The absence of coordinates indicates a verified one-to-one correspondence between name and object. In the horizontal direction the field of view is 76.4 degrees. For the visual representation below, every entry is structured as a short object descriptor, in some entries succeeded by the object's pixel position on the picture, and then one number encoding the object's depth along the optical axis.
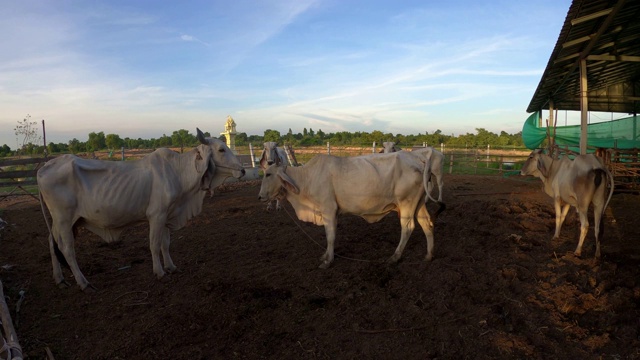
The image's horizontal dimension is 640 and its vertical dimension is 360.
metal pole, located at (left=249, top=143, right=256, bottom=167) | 18.06
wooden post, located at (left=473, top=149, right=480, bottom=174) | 18.83
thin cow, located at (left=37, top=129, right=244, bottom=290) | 4.85
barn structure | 7.49
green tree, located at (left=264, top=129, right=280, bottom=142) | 32.44
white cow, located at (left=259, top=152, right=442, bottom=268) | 5.60
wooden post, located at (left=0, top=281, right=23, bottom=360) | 2.93
